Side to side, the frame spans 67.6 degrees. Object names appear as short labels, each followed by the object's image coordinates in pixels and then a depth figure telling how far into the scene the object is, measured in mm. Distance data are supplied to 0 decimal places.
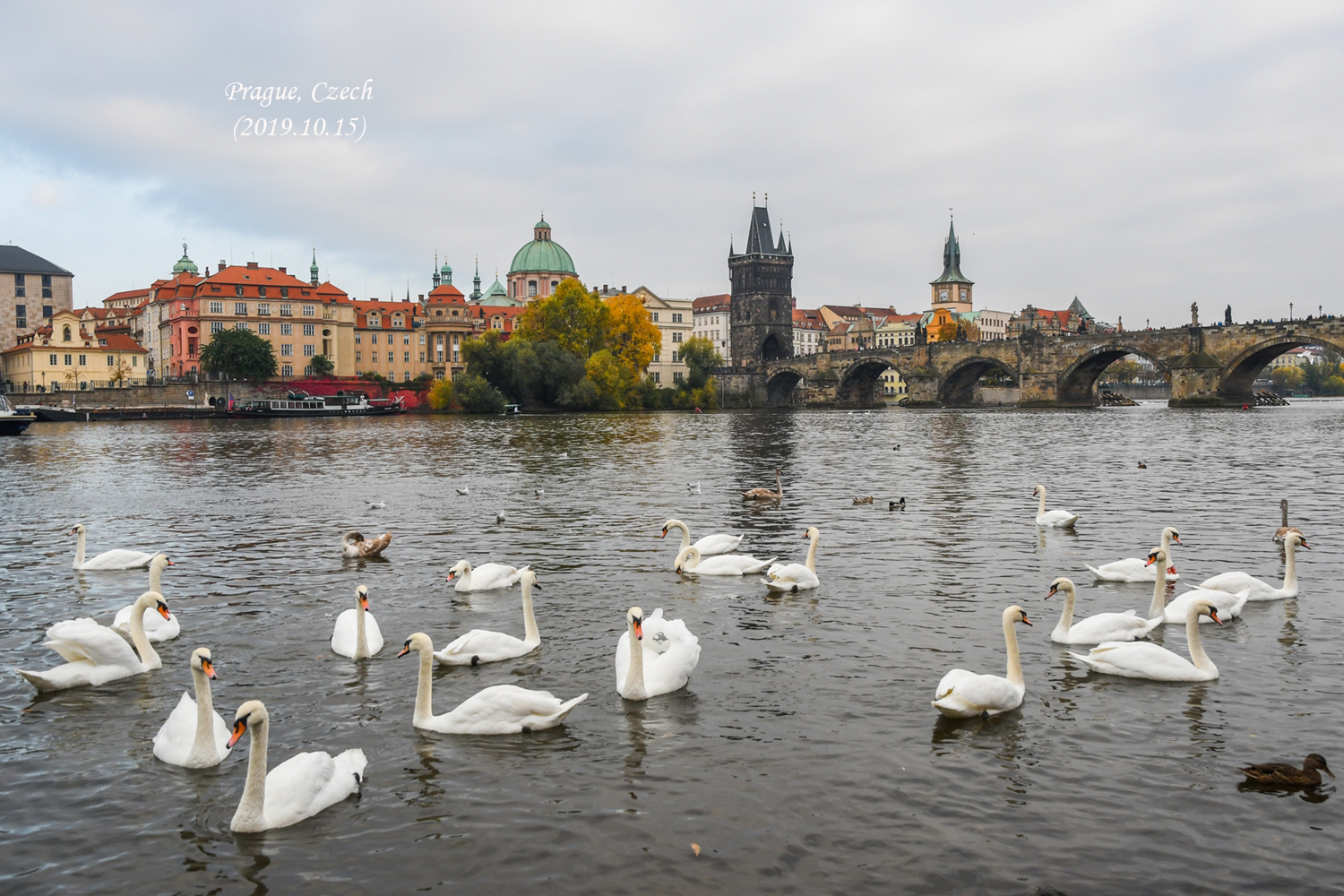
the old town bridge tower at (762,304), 163750
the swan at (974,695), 8461
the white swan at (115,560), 15070
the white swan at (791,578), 13516
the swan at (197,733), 7531
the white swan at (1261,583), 12203
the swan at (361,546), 16047
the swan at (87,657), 9297
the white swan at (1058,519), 18547
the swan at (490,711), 8297
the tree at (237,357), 105312
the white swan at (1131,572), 13680
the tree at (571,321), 98938
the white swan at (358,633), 10219
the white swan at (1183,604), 11281
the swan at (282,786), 6688
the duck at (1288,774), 7109
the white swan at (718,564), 14656
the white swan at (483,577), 13250
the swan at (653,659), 9086
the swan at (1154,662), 9406
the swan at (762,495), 24141
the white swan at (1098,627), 10462
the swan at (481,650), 10086
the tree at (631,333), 100938
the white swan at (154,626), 10781
